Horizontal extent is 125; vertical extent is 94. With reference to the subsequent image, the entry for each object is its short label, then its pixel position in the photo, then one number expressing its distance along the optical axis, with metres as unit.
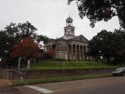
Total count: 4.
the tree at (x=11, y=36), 21.48
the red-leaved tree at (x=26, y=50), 20.15
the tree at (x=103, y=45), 28.06
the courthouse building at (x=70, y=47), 36.73
